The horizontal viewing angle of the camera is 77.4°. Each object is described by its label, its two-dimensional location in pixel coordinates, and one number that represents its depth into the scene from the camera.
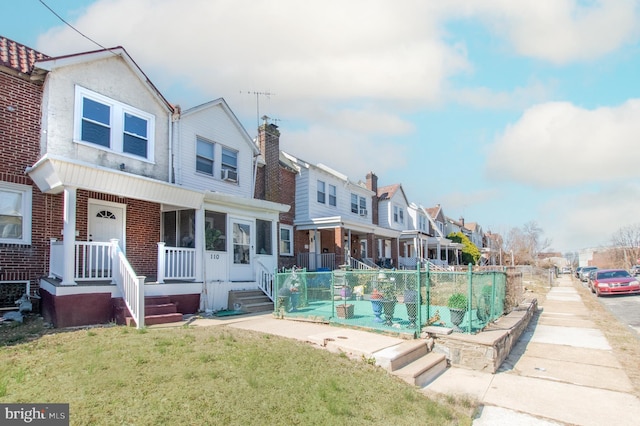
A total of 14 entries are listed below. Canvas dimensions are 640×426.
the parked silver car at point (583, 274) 41.86
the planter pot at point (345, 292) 10.45
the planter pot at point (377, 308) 9.47
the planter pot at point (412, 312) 8.91
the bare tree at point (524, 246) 60.16
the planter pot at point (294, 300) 11.45
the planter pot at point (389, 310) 9.34
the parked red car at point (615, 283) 22.42
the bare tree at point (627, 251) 60.91
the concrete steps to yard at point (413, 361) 6.62
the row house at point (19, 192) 9.29
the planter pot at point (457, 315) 8.73
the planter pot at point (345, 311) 10.06
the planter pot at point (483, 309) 9.52
